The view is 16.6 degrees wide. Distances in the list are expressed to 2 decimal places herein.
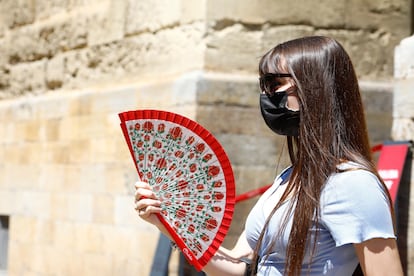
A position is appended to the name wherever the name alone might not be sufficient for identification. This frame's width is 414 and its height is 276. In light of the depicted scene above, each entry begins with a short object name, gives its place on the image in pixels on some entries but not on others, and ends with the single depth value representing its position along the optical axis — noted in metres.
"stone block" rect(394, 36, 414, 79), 6.90
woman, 3.38
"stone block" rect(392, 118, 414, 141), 6.90
